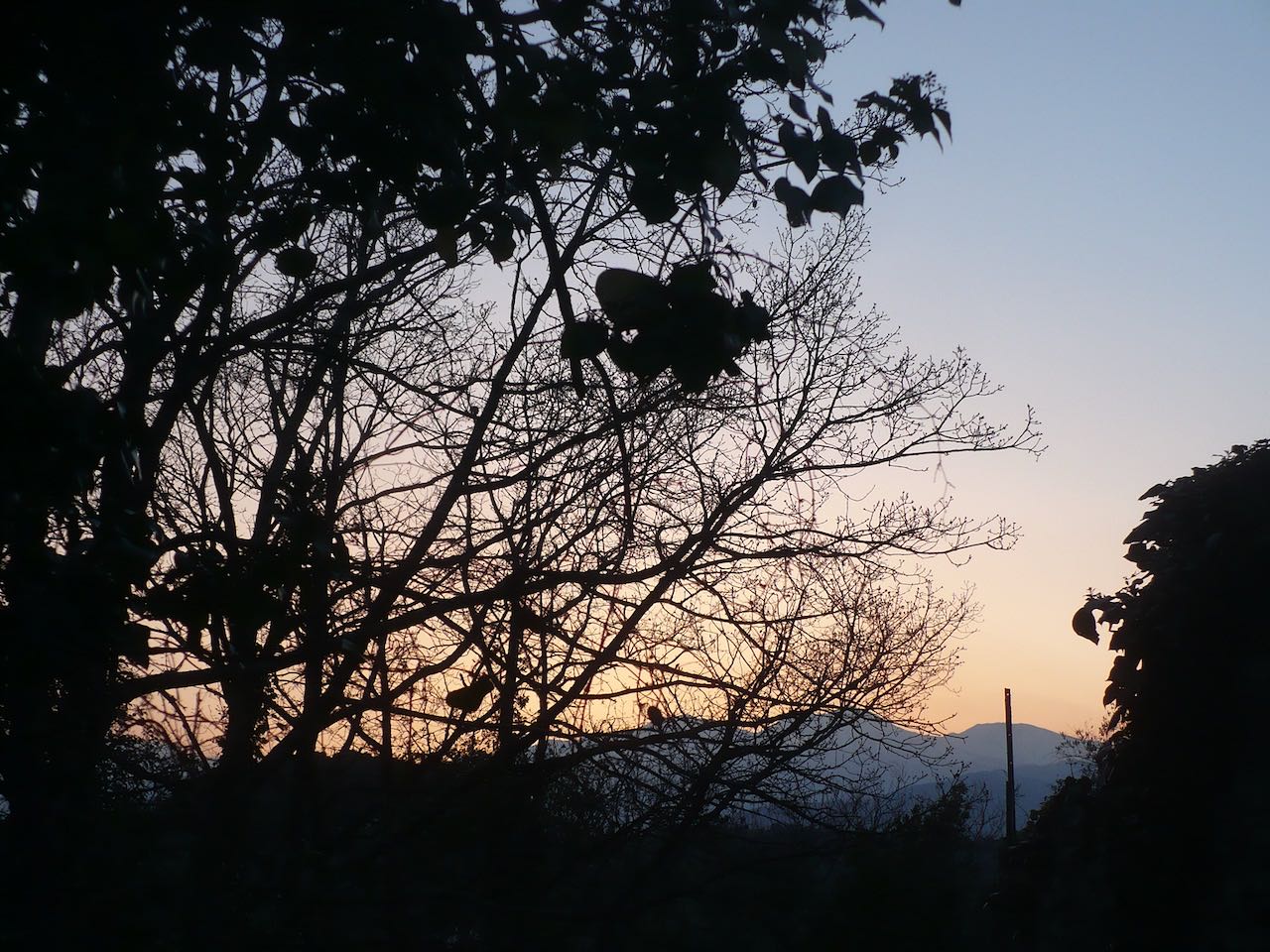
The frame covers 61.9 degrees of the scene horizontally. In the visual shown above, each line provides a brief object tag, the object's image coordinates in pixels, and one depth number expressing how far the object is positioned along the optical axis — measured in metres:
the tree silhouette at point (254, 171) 3.13
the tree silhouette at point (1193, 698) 7.33
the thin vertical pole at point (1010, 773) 22.81
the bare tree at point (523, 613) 5.45
